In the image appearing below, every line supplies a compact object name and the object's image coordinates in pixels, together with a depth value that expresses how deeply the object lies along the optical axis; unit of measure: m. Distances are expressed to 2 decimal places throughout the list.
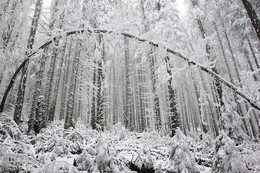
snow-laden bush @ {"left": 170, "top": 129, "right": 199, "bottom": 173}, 4.83
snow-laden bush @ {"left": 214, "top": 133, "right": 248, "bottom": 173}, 4.09
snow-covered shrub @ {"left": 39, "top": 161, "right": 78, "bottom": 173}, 2.72
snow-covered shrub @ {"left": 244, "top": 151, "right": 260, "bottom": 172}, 4.42
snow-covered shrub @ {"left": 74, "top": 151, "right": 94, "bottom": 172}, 4.51
